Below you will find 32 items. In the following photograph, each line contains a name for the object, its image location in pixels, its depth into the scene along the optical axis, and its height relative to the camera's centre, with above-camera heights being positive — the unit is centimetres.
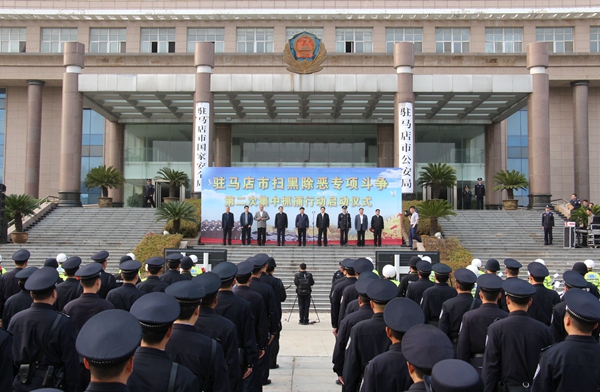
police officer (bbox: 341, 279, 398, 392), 516 -118
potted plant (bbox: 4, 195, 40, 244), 2394 -2
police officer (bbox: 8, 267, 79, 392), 509 -125
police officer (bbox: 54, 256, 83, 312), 750 -104
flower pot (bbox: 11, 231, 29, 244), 2383 -112
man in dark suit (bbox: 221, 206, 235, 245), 2327 -51
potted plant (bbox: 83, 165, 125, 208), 3084 +170
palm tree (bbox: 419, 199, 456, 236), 2367 +8
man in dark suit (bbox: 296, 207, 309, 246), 2309 -53
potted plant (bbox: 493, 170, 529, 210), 2977 +157
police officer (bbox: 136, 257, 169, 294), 801 -99
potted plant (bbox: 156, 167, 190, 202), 3148 +182
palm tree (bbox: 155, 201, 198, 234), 2386 -3
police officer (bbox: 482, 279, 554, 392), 502 -118
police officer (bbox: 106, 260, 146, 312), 705 -101
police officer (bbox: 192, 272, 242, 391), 481 -100
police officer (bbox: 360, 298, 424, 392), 404 -110
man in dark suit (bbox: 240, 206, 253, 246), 2333 -50
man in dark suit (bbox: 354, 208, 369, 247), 2330 -52
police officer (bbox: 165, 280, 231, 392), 405 -103
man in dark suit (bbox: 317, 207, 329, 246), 2322 -48
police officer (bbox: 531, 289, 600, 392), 417 -107
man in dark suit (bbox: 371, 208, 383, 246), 2323 -55
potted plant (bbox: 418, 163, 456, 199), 3005 +192
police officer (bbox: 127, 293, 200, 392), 338 -89
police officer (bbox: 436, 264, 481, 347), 689 -114
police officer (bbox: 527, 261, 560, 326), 757 -117
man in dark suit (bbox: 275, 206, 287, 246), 2338 -50
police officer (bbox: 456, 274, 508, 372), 575 -121
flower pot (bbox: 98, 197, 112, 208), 3073 +49
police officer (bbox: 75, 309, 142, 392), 285 -71
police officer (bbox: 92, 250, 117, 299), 870 -110
